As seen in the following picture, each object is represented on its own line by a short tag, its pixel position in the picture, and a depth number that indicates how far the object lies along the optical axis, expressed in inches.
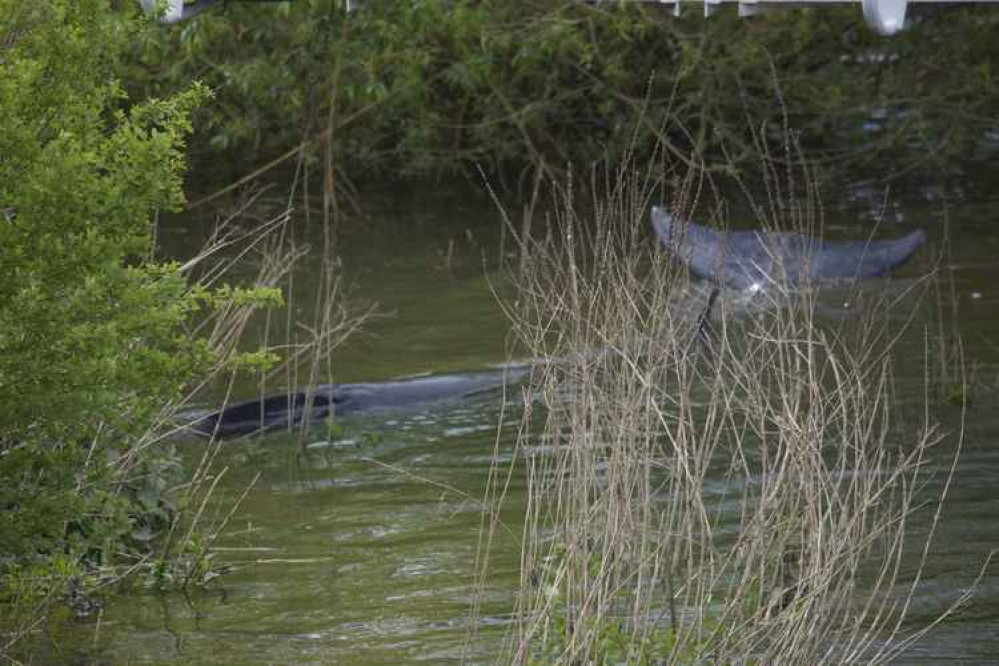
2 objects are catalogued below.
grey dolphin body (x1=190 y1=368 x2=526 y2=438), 781.9
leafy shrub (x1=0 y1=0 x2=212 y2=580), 398.6
